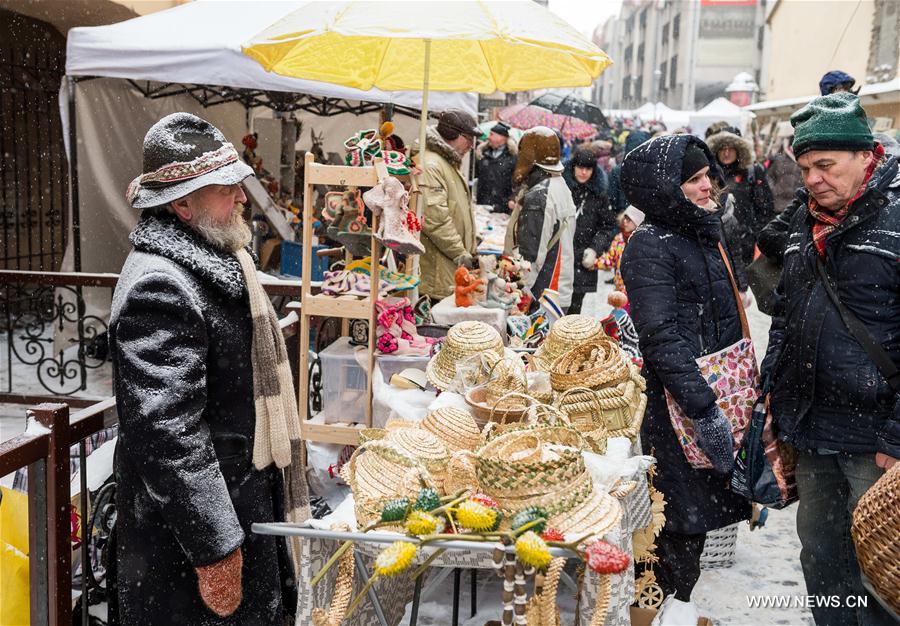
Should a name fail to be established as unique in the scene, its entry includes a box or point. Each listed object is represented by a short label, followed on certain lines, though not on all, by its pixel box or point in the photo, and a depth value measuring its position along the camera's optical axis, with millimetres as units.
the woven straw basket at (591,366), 3525
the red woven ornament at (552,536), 2193
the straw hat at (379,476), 2461
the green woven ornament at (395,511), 2312
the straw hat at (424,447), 2658
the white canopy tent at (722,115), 29172
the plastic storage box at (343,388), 4371
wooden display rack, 4078
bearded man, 2541
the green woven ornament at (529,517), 2211
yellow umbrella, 3967
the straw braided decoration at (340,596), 2414
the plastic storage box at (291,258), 9188
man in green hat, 3211
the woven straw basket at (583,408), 3393
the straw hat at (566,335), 3855
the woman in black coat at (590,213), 9102
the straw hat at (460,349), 3783
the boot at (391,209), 4129
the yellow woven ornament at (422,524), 2219
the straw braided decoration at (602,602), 2199
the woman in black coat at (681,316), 3676
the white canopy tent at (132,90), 7113
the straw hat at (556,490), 2385
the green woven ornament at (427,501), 2330
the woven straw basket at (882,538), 2312
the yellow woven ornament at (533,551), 2072
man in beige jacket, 6340
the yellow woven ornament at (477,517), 2229
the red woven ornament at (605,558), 2062
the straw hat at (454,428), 2977
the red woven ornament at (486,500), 2342
